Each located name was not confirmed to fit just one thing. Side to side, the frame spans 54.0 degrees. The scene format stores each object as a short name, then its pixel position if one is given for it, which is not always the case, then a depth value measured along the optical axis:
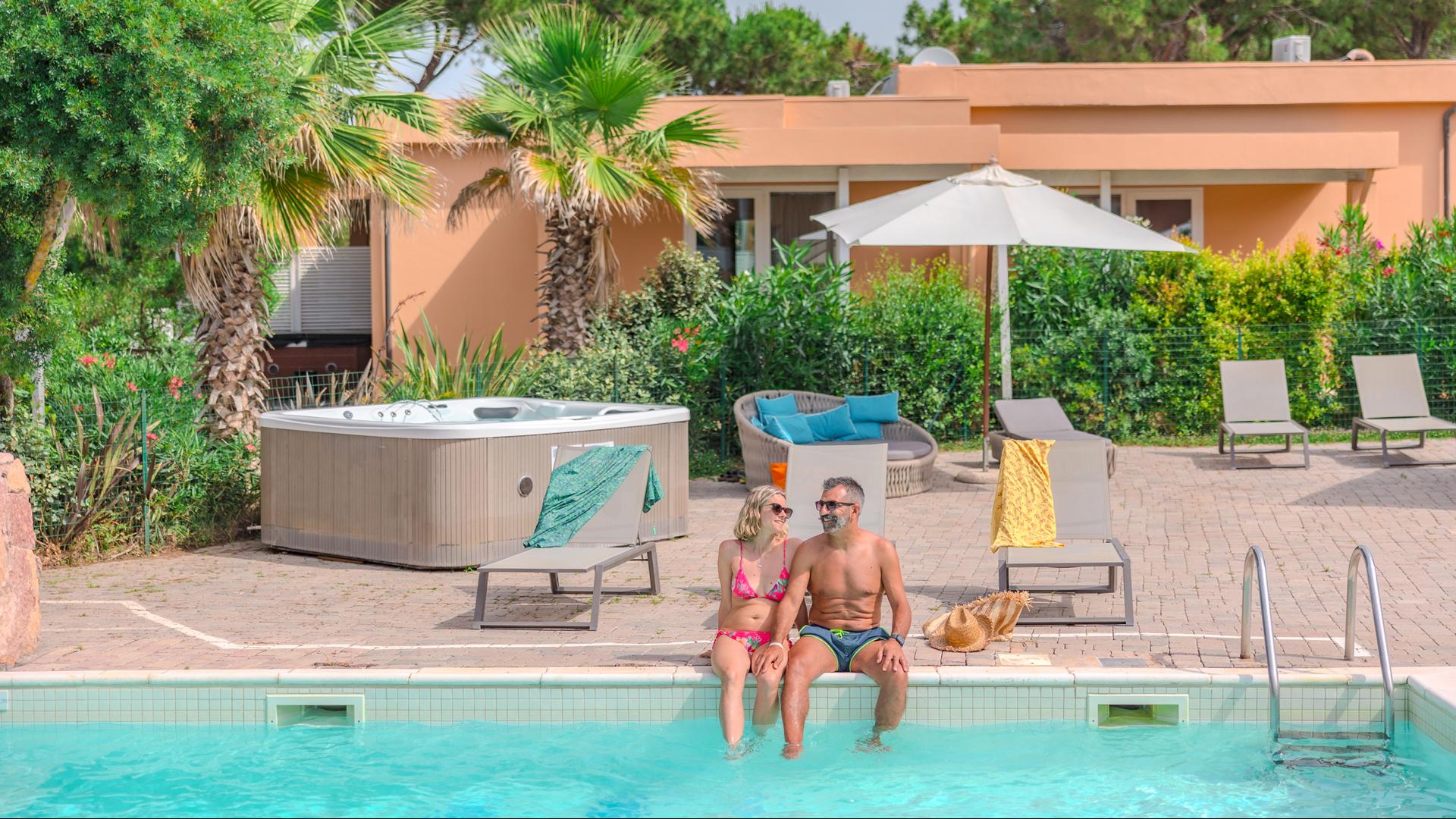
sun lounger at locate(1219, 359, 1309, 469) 14.73
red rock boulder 7.15
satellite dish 22.62
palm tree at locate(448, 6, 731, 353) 14.70
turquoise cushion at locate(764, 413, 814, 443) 12.96
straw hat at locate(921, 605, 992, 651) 7.18
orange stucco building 19.17
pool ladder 6.20
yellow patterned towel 8.39
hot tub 9.90
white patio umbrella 12.55
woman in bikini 6.72
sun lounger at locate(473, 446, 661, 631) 8.02
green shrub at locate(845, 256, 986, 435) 16.22
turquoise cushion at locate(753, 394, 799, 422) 13.44
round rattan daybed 12.80
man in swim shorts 6.54
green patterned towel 8.97
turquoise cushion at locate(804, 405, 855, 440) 13.42
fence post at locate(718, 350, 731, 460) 15.52
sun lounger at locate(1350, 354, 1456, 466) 14.83
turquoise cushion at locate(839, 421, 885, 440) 13.62
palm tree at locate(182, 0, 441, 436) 11.62
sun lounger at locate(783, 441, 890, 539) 8.89
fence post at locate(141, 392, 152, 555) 10.78
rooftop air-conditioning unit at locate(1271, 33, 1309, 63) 21.86
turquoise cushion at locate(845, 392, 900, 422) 13.79
